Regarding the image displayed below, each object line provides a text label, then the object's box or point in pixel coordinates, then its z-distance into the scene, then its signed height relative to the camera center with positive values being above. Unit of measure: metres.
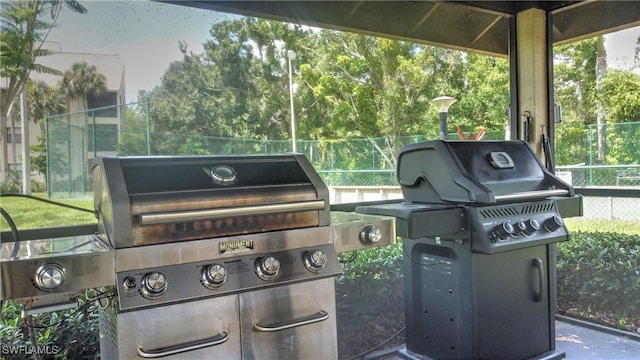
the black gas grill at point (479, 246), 2.01 -0.34
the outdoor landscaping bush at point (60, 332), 2.00 -0.70
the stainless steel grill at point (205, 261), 1.29 -0.25
